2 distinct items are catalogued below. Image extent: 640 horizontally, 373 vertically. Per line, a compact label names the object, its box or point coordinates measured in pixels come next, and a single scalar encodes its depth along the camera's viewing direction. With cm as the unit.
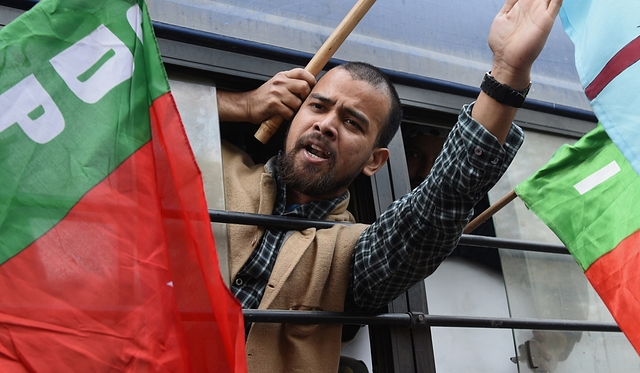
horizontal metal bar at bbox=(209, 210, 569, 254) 223
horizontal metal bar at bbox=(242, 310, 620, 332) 211
